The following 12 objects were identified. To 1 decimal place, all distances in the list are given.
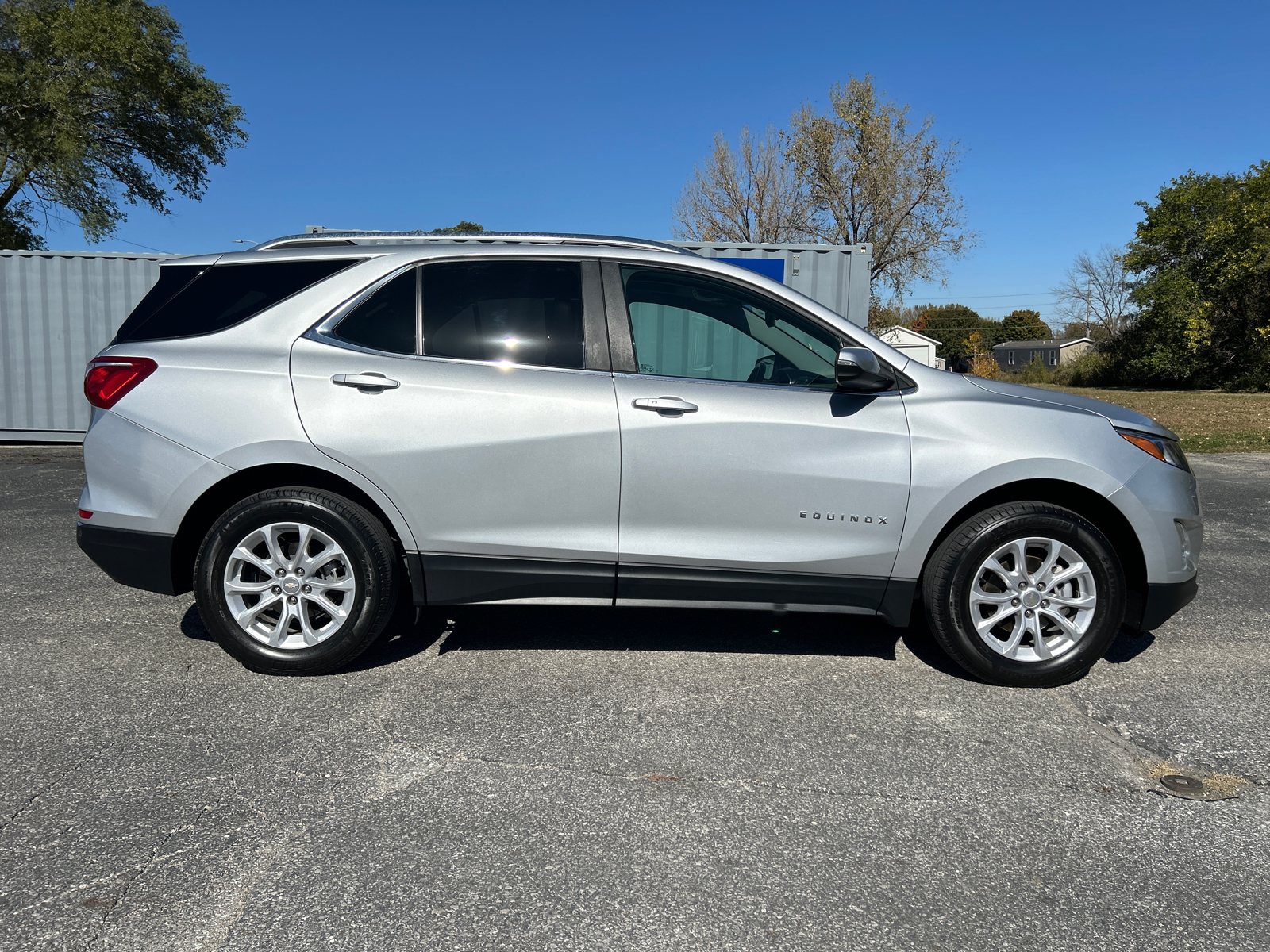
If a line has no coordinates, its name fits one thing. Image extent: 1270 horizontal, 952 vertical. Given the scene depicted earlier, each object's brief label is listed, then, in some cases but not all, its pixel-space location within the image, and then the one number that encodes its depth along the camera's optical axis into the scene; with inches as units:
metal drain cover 118.7
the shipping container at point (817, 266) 485.7
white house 2381.3
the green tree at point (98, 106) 1008.9
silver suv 148.6
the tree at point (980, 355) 2546.8
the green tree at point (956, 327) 4271.7
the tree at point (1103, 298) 2733.8
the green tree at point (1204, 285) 1473.9
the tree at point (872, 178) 1536.7
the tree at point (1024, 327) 5132.9
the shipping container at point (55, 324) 526.9
